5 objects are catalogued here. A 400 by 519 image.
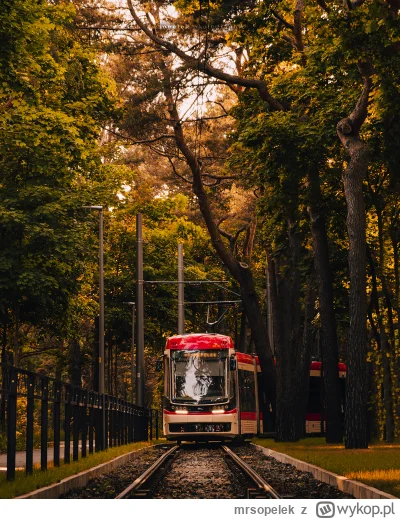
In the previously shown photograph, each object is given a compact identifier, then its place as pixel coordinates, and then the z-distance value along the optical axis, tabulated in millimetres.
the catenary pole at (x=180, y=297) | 45219
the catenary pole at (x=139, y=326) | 40125
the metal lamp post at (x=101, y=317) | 38853
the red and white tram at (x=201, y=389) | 32281
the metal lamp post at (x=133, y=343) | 55362
